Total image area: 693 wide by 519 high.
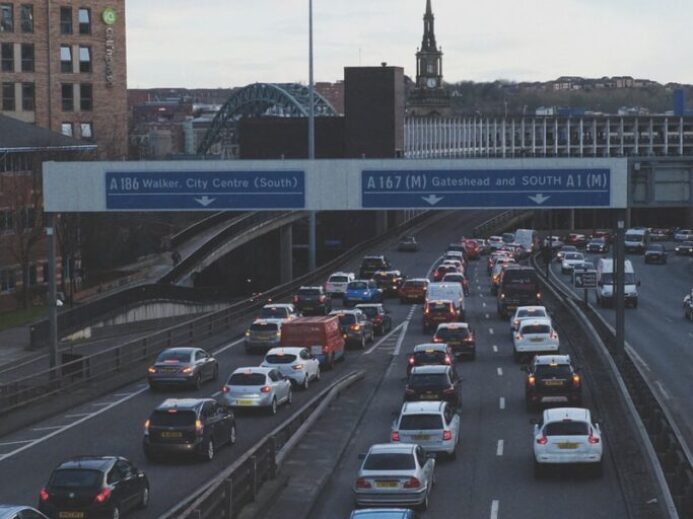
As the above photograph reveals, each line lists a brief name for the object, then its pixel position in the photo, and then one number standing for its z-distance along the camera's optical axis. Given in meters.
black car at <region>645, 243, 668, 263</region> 105.94
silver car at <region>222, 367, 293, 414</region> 37.88
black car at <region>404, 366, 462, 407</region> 37.44
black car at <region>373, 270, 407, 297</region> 77.25
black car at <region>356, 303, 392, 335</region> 59.78
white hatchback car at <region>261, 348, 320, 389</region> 43.31
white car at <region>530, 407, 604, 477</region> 29.19
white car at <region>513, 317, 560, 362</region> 48.66
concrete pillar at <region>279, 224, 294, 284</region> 107.81
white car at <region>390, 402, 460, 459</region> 31.20
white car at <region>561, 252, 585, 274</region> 95.20
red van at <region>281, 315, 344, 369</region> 47.78
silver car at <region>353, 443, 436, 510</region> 26.20
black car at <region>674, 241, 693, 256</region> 114.06
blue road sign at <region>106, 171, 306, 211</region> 47.72
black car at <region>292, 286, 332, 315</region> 65.12
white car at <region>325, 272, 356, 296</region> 75.81
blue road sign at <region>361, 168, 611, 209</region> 46.41
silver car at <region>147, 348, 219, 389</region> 42.41
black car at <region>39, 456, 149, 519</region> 24.50
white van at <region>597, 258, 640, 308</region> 72.44
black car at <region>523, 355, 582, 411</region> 37.91
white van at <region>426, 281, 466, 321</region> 63.00
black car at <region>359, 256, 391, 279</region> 85.00
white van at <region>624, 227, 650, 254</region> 117.50
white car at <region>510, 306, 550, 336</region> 55.72
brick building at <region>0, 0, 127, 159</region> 92.56
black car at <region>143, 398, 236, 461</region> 30.91
